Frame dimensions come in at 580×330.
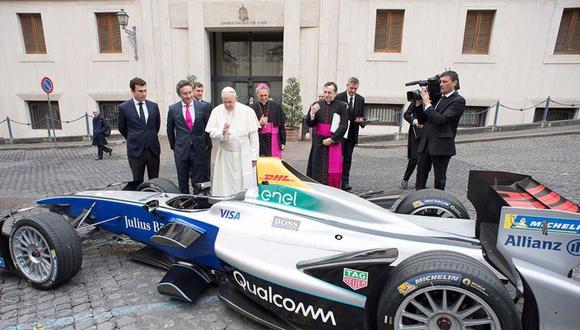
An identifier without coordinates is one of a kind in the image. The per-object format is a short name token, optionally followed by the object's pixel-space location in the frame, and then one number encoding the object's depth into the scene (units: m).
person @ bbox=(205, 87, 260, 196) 4.10
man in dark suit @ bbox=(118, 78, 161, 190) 4.40
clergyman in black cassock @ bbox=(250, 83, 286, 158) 5.41
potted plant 12.67
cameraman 3.94
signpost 11.65
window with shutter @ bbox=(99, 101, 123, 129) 14.88
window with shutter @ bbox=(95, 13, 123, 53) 14.18
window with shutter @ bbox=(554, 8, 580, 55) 12.73
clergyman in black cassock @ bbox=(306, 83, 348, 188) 4.90
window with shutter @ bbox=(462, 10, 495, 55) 12.84
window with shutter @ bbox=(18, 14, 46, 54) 14.46
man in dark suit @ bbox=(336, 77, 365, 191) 5.78
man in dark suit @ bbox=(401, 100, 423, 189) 5.02
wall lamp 12.84
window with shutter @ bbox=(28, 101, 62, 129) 15.02
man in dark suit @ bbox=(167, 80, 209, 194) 4.51
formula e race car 1.79
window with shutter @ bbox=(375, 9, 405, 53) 13.10
